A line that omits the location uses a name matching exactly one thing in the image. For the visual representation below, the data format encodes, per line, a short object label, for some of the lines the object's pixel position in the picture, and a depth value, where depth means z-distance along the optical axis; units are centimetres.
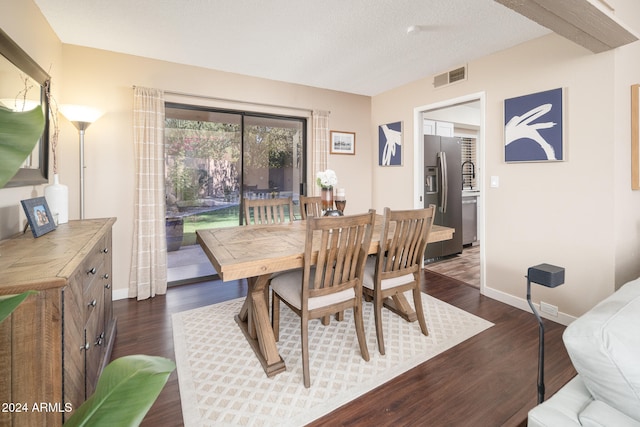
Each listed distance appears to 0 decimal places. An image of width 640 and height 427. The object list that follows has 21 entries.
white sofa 73
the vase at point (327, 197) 283
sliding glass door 357
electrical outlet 268
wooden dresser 99
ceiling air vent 338
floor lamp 257
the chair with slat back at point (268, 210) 310
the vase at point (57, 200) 210
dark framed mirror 165
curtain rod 339
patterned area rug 167
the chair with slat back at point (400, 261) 211
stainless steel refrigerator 432
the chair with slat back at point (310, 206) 342
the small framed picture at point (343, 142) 446
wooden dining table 174
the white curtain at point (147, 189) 317
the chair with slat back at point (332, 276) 181
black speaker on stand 122
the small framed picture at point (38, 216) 170
